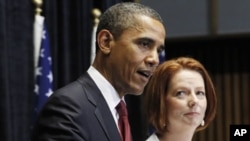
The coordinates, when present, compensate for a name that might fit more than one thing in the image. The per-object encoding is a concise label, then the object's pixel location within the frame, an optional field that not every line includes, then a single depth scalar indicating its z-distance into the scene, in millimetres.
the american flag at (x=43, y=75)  7485
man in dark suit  2449
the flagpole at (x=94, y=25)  8536
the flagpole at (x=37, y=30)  7644
